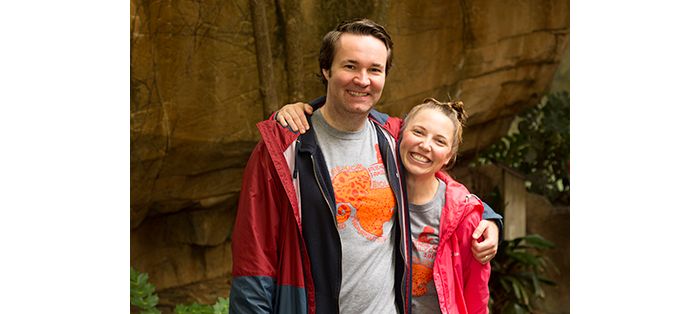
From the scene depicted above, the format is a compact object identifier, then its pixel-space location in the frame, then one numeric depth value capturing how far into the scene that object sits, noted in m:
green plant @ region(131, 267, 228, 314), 4.39
